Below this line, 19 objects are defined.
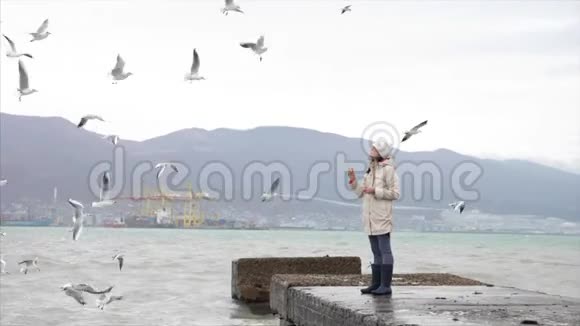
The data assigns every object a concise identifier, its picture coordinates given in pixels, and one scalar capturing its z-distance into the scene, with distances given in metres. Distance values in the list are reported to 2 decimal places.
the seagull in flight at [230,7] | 13.39
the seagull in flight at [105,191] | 11.89
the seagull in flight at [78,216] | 12.34
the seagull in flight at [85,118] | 13.58
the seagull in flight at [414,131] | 11.85
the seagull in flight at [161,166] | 14.88
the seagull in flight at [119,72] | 13.88
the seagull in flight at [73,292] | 14.16
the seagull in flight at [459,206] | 13.82
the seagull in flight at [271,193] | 14.31
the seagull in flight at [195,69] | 13.20
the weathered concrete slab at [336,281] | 12.60
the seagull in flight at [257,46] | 14.10
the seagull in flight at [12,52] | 13.48
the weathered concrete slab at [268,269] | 19.30
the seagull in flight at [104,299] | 19.87
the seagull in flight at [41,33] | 14.15
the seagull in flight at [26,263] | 17.09
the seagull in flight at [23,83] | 13.46
